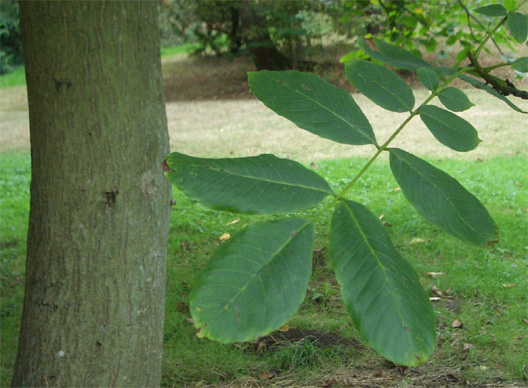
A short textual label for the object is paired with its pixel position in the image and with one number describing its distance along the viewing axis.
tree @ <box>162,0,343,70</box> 11.73
